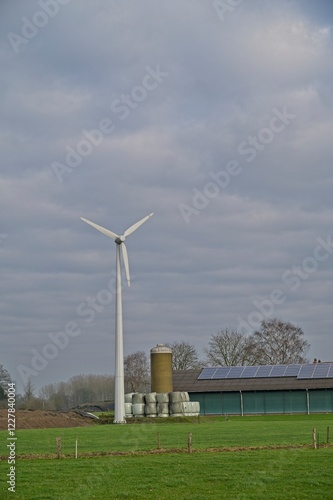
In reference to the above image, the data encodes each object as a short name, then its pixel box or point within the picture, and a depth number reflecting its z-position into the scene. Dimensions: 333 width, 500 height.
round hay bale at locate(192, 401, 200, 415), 78.82
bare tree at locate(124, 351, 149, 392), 127.06
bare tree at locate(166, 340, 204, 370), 118.75
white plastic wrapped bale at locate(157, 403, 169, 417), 77.62
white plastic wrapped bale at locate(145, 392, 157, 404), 78.25
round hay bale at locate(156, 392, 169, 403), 78.25
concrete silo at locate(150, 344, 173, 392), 84.75
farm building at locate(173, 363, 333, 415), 85.31
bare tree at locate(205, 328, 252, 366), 114.62
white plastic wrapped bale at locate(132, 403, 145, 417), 78.06
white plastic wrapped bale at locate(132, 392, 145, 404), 78.94
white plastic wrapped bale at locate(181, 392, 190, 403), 78.25
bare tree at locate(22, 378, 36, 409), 101.99
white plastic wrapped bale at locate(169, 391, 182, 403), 77.81
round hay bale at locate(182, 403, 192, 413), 77.75
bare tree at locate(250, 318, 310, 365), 111.94
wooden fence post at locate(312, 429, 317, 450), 33.18
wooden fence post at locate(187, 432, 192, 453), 32.19
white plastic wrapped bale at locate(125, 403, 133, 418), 78.19
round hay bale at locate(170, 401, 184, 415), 77.56
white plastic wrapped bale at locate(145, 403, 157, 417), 77.50
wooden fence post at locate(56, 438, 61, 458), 31.00
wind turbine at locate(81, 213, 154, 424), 67.56
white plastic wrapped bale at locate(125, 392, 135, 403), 80.19
